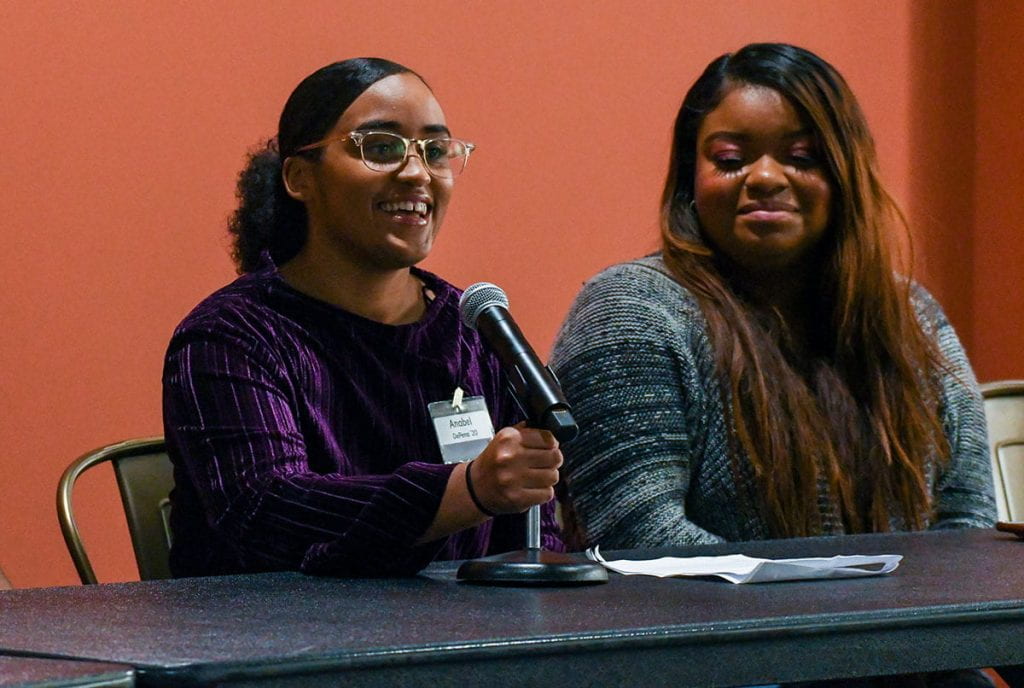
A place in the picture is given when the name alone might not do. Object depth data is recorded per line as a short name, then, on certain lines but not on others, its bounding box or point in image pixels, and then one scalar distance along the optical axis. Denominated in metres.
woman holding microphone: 5.04
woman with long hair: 5.60
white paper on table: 4.86
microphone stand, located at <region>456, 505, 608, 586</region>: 4.85
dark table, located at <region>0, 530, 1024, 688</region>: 4.47
